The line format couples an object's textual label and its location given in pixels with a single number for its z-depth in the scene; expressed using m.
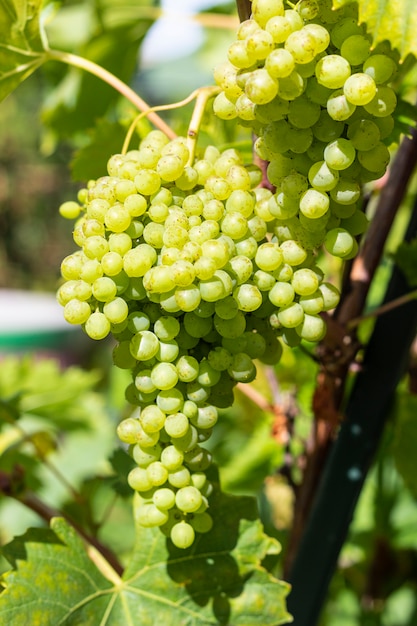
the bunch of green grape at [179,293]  0.80
